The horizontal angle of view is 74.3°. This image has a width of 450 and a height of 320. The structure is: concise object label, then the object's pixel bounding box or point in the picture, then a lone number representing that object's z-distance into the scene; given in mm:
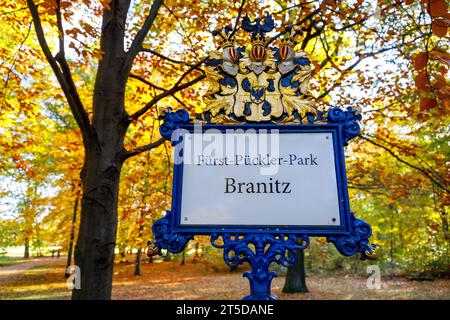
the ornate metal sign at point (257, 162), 1914
